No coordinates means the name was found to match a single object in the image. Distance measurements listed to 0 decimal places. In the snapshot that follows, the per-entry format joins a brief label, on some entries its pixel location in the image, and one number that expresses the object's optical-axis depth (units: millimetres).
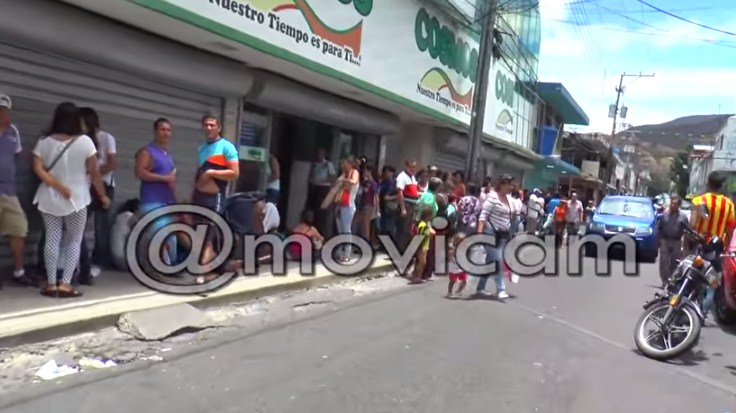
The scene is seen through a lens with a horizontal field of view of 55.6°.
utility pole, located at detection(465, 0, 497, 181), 15648
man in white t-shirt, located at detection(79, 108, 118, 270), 6637
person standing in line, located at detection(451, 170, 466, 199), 13072
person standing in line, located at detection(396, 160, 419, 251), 11930
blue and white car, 17016
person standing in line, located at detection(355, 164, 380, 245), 11516
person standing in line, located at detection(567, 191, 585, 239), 20716
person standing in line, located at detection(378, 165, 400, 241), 12070
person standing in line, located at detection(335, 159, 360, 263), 10289
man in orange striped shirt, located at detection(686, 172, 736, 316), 8195
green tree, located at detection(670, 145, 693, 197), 81806
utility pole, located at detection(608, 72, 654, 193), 53962
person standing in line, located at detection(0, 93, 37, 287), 5840
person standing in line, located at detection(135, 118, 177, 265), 7051
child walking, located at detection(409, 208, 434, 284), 10164
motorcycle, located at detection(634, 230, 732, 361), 6180
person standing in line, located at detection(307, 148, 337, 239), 11695
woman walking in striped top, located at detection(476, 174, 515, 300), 9180
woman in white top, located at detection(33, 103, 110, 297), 5949
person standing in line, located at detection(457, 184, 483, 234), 10222
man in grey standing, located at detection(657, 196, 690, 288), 10219
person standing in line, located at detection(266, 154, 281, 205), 10273
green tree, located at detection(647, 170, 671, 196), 113750
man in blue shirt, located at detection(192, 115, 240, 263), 7445
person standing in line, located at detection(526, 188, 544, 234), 20609
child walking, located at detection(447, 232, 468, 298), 9227
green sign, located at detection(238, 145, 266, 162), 10414
